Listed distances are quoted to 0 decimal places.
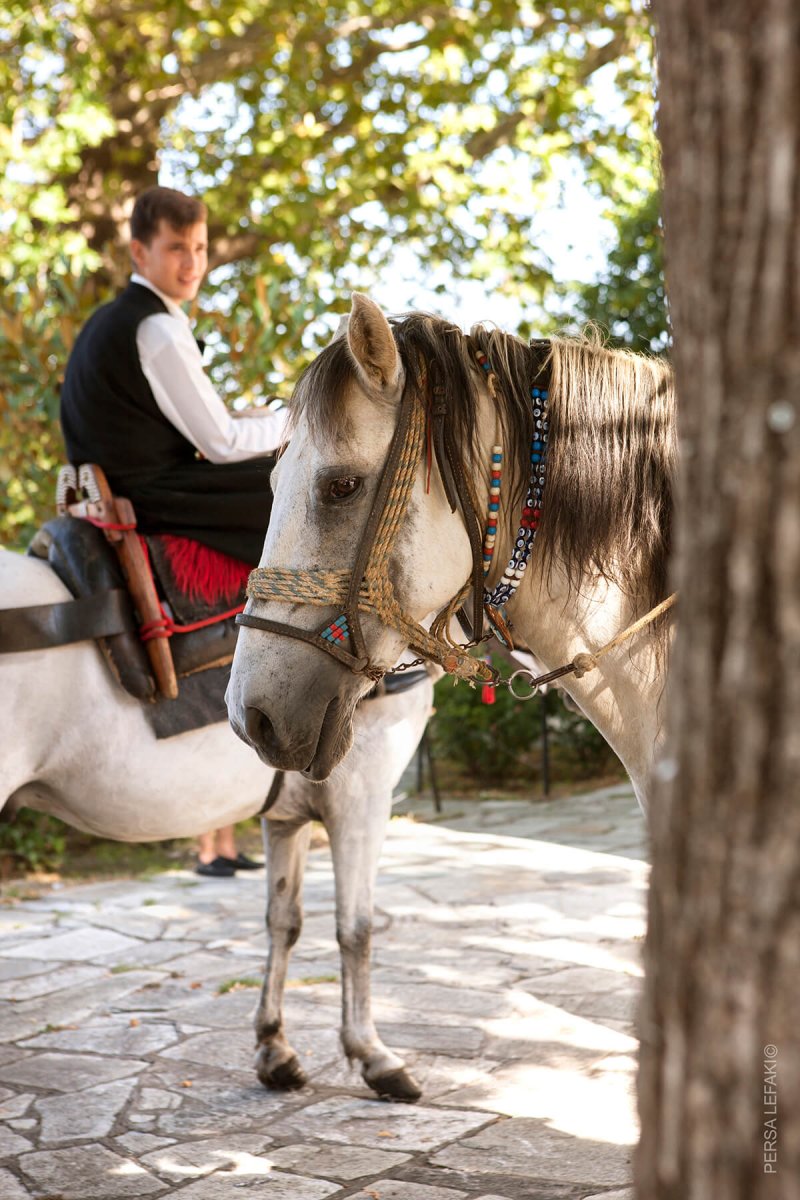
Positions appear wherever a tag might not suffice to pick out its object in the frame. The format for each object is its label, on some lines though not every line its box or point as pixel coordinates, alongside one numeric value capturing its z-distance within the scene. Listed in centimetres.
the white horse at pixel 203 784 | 312
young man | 332
